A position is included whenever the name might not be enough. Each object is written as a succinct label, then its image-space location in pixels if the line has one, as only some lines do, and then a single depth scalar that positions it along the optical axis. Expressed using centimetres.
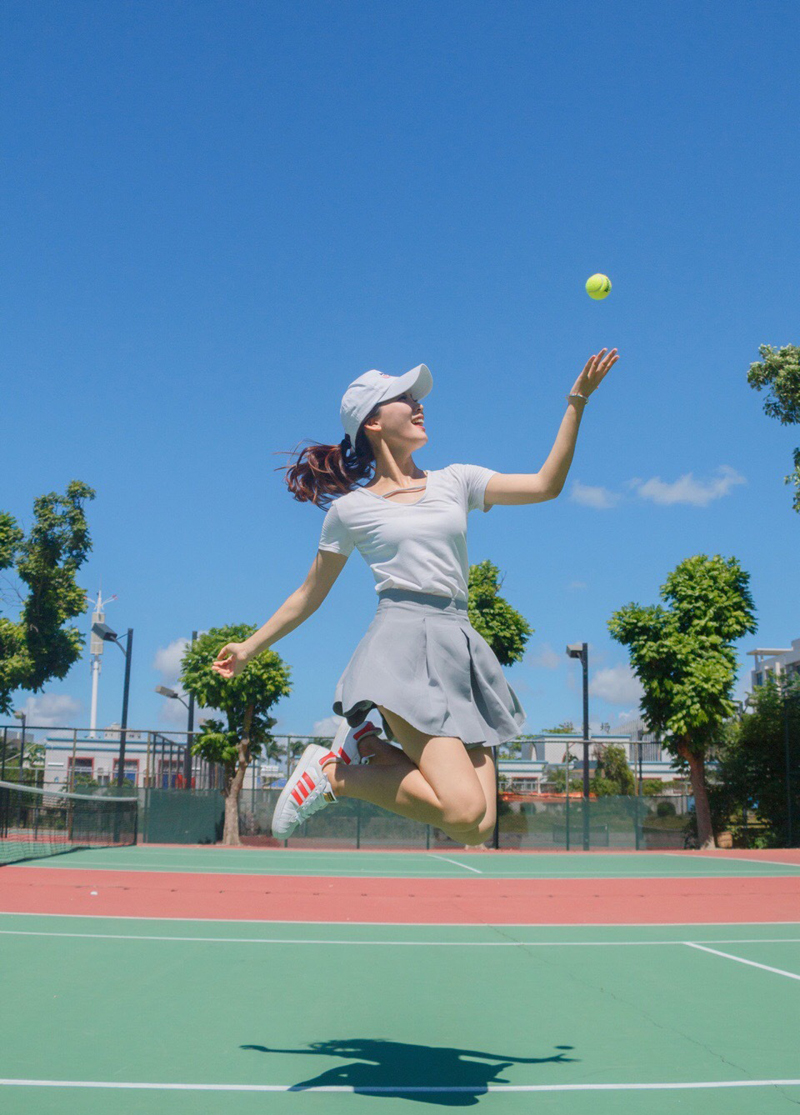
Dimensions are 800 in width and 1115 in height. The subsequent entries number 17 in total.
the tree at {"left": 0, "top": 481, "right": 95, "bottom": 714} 2731
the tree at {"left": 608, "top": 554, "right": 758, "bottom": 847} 2325
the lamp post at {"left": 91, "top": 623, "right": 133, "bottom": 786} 2137
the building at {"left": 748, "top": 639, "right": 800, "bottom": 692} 7394
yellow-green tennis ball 396
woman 328
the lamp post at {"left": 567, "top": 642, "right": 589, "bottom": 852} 2491
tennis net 1975
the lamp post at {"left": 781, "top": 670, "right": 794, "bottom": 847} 2358
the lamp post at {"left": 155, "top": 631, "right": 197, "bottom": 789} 2239
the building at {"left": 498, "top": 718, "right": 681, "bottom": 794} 2204
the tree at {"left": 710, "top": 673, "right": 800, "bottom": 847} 2419
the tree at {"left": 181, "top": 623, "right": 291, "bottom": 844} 2206
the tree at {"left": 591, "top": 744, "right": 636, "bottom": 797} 3966
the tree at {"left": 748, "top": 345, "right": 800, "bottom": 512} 1842
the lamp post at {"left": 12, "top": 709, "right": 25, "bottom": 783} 2125
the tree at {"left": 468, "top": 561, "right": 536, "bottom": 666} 2672
